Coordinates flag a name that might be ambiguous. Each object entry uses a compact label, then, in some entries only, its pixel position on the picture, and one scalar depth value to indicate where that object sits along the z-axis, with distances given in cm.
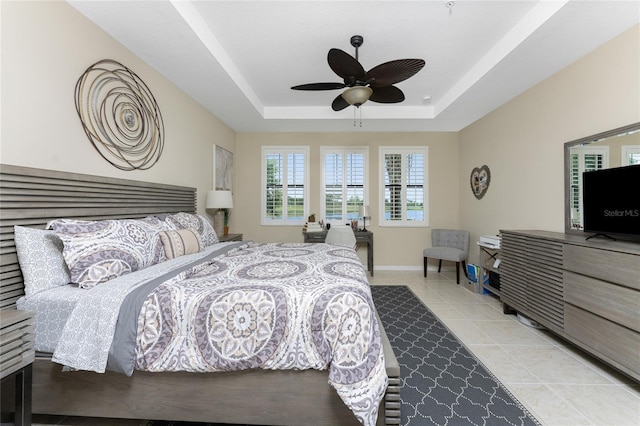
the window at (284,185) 521
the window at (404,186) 518
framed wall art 419
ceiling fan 215
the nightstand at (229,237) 359
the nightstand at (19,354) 108
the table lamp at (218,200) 374
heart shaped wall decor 419
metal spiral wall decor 205
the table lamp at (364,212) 500
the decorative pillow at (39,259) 148
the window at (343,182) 519
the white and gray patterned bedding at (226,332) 129
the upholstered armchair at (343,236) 432
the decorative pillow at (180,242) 219
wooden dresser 174
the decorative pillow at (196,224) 263
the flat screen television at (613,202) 197
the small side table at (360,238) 471
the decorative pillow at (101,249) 151
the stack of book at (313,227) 480
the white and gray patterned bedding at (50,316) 138
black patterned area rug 155
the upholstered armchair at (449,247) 434
